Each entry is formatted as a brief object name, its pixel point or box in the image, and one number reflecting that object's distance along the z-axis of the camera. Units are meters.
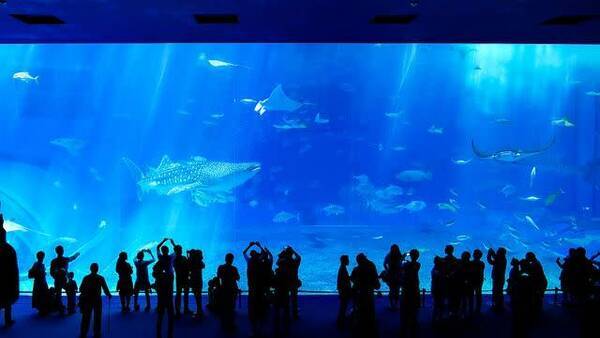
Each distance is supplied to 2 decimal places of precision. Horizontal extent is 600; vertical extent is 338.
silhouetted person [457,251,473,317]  6.07
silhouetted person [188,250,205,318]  6.39
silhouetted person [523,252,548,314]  5.84
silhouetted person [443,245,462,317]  6.01
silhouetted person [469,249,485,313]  6.36
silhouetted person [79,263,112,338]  5.19
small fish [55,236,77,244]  32.53
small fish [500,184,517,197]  21.99
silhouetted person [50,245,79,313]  6.50
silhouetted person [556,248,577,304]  6.67
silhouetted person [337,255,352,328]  6.05
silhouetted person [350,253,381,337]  4.88
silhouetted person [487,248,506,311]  6.77
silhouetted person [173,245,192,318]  6.27
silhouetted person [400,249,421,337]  5.22
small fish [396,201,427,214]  21.88
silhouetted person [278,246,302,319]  5.72
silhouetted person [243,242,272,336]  5.48
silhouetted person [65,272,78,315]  6.59
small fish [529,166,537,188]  39.34
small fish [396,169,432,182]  22.02
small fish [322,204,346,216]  21.47
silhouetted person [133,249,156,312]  6.81
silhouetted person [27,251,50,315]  6.37
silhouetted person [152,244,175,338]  5.36
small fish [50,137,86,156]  23.00
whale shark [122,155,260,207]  28.78
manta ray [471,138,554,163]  19.10
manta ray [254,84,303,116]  29.95
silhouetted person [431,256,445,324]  6.04
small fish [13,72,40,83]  15.90
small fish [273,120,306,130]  24.80
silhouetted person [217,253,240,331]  5.69
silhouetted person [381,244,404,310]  6.33
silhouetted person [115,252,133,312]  6.51
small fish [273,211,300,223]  24.09
